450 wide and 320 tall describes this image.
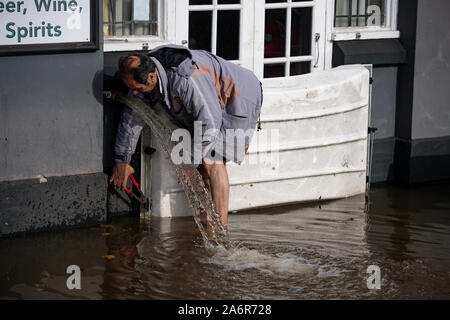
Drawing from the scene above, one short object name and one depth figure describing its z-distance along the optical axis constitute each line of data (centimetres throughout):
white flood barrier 705
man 618
